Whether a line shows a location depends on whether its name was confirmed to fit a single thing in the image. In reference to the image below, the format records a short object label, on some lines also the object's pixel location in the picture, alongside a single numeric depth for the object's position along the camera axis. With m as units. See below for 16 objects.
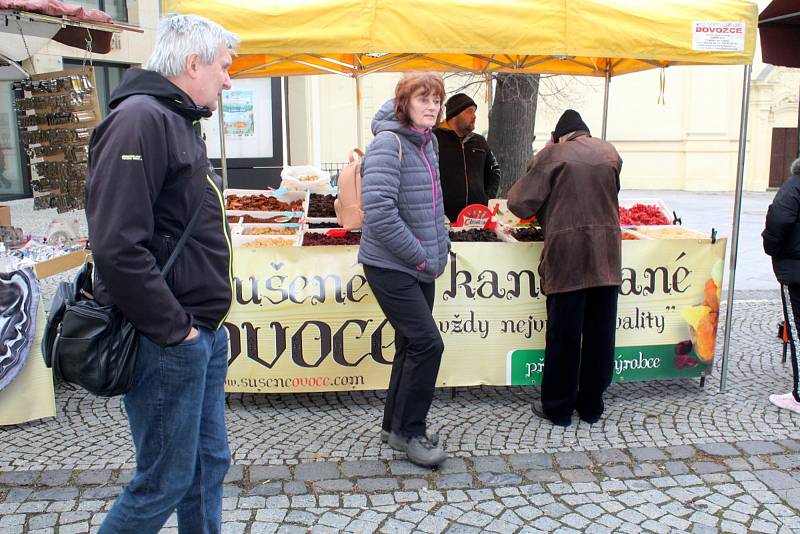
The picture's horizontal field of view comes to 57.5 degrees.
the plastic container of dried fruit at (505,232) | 4.62
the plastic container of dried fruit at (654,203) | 5.37
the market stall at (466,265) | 4.01
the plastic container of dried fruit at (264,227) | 4.86
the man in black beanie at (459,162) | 5.79
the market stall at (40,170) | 4.05
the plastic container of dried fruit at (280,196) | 5.32
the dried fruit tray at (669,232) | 4.85
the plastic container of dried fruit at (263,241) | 4.48
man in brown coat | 3.97
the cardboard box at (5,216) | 5.52
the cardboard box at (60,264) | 4.47
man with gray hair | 1.87
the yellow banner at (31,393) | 4.12
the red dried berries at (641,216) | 5.24
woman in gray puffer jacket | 3.32
